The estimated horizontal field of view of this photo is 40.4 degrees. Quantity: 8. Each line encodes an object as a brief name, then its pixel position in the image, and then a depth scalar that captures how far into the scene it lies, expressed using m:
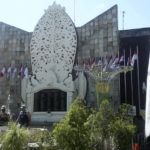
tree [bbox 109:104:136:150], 6.24
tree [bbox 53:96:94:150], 4.83
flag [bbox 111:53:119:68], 11.55
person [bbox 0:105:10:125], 8.15
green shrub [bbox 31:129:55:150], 5.20
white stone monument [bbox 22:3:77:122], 12.76
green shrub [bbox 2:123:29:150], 5.16
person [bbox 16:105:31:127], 8.49
